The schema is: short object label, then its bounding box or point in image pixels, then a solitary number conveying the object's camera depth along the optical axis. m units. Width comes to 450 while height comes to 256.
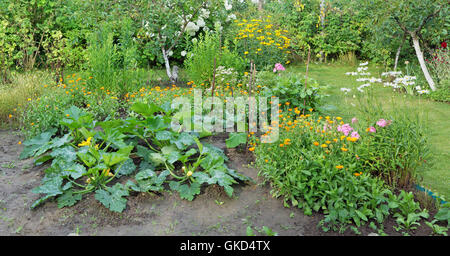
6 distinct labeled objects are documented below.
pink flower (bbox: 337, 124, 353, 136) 3.55
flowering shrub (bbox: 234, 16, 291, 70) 8.13
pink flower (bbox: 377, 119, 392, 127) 3.52
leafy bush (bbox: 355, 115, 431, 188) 3.51
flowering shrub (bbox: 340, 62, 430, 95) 7.32
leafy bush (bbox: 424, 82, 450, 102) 6.77
